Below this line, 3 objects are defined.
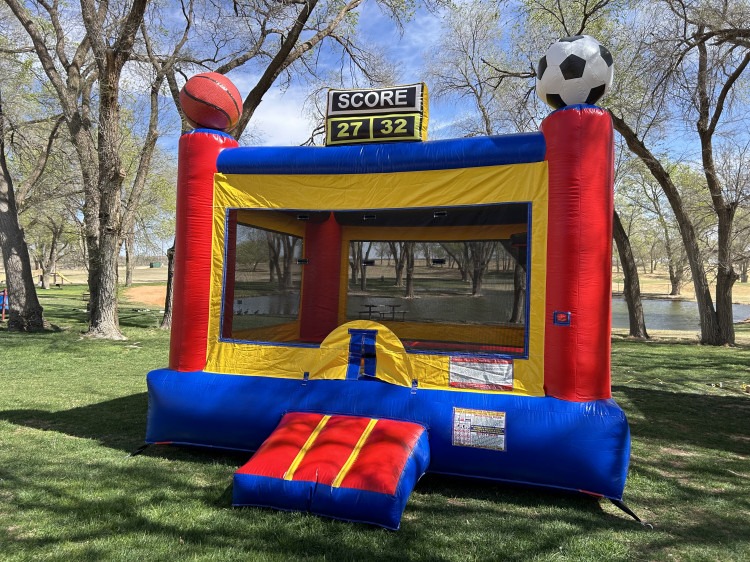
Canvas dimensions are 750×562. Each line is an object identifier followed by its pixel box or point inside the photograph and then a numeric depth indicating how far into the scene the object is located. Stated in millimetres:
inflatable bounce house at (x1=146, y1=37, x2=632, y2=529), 3688
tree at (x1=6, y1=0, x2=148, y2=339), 10750
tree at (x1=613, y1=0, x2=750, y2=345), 9703
